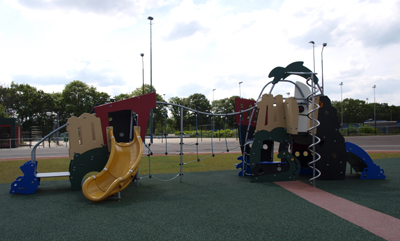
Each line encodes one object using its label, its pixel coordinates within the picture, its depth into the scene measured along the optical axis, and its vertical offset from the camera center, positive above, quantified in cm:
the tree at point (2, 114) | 4242 +235
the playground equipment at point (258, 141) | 642 -40
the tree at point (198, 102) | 7869 +697
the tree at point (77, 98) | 5741 +641
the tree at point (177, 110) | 6018 +383
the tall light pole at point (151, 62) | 2740 +681
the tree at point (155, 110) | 6132 +368
